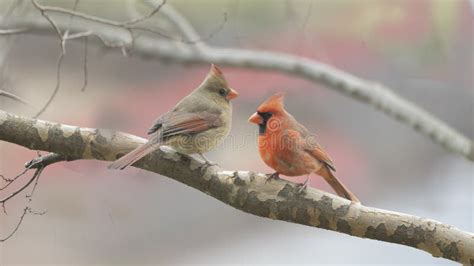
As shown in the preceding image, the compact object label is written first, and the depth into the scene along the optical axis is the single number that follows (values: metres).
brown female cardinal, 9.62
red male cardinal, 9.59
